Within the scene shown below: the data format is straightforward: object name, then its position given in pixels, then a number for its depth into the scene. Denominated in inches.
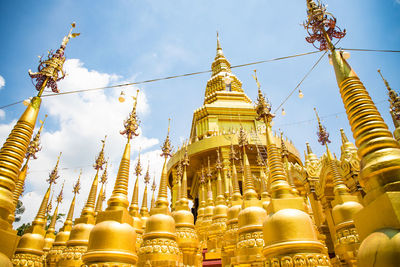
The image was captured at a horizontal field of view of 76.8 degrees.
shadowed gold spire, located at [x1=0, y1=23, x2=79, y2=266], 163.6
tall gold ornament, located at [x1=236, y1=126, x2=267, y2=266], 270.5
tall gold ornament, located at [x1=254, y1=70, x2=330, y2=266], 173.6
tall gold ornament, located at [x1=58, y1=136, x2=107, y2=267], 336.8
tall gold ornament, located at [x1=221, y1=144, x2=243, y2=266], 371.2
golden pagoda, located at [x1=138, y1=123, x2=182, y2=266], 284.8
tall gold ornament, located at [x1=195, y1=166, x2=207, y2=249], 568.7
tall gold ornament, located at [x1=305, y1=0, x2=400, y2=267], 112.0
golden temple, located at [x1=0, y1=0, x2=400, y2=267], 138.2
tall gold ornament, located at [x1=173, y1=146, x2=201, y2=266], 373.3
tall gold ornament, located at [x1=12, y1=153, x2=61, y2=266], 368.5
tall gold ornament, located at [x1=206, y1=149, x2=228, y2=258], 488.4
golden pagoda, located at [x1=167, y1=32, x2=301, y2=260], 1049.5
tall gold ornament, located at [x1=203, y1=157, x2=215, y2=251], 533.8
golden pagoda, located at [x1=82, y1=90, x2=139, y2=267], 209.3
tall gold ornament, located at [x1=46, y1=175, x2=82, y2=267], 431.2
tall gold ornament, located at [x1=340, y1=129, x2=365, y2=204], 455.5
